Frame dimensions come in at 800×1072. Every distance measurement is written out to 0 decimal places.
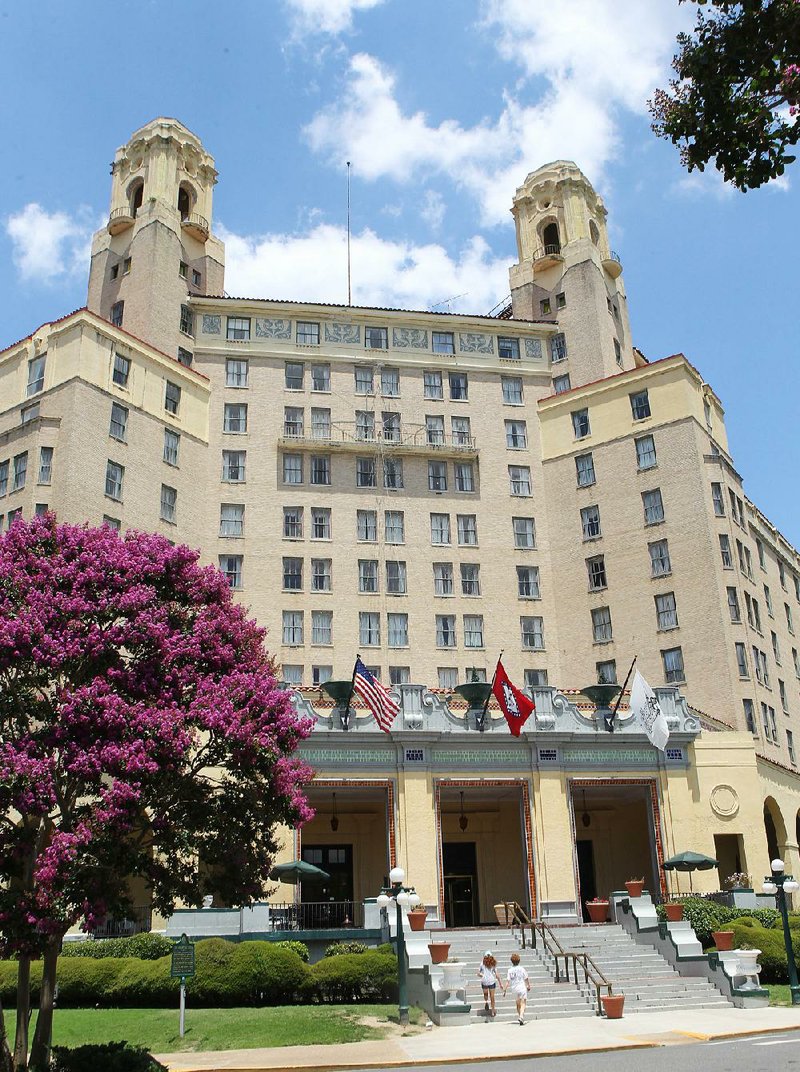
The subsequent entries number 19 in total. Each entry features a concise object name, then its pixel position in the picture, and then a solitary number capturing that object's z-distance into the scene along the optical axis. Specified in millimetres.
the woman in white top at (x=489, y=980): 25328
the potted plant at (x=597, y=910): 34750
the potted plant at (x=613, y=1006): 25453
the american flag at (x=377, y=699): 33469
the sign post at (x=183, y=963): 23500
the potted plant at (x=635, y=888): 34094
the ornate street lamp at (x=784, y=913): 27062
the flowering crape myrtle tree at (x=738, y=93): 11539
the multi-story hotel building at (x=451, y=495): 44375
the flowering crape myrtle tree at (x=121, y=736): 18250
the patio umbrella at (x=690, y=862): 35531
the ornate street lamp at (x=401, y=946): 24469
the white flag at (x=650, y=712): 36969
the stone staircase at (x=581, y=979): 26625
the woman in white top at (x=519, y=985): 25062
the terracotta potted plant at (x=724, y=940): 28875
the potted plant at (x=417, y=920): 27812
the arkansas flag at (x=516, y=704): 35375
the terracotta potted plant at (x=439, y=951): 27078
